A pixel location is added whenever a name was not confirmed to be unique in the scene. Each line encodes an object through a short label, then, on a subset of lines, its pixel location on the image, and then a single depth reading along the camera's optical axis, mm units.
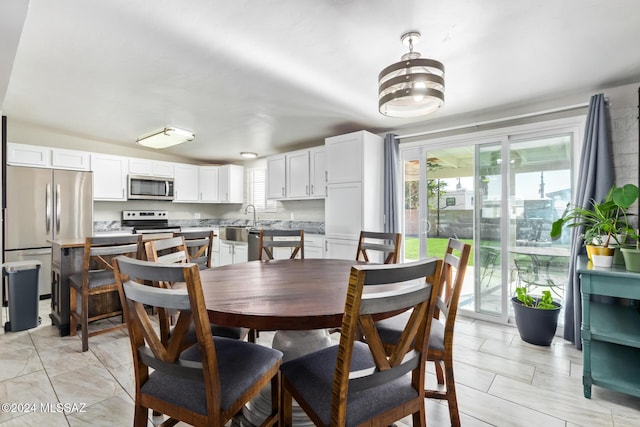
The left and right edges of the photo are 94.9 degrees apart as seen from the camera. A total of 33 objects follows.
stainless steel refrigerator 3670
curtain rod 2727
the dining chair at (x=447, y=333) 1495
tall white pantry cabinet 3605
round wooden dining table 1124
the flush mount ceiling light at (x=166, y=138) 3904
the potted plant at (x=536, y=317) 2625
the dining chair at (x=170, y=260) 1469
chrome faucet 5647
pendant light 1588
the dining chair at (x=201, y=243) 2636
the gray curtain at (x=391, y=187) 3699
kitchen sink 5090
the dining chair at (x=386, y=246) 2518
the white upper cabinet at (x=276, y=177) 4762
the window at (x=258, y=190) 5641
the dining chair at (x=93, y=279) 2502
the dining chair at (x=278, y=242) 2723
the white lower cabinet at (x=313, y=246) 4137
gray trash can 2842
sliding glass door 3029
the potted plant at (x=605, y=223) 2121
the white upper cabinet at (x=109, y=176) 4508
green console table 1857
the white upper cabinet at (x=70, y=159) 4117
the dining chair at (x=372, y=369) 935
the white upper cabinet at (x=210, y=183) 5586
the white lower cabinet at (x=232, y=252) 5086
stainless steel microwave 4855
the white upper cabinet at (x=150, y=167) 4914
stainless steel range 4992
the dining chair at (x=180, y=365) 970
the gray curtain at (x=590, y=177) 2484
